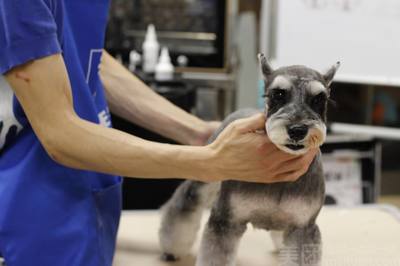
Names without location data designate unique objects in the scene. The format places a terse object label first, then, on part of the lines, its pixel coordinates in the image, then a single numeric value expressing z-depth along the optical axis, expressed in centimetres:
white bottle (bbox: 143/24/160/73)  198
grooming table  91
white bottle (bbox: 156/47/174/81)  185
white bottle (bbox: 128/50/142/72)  202
